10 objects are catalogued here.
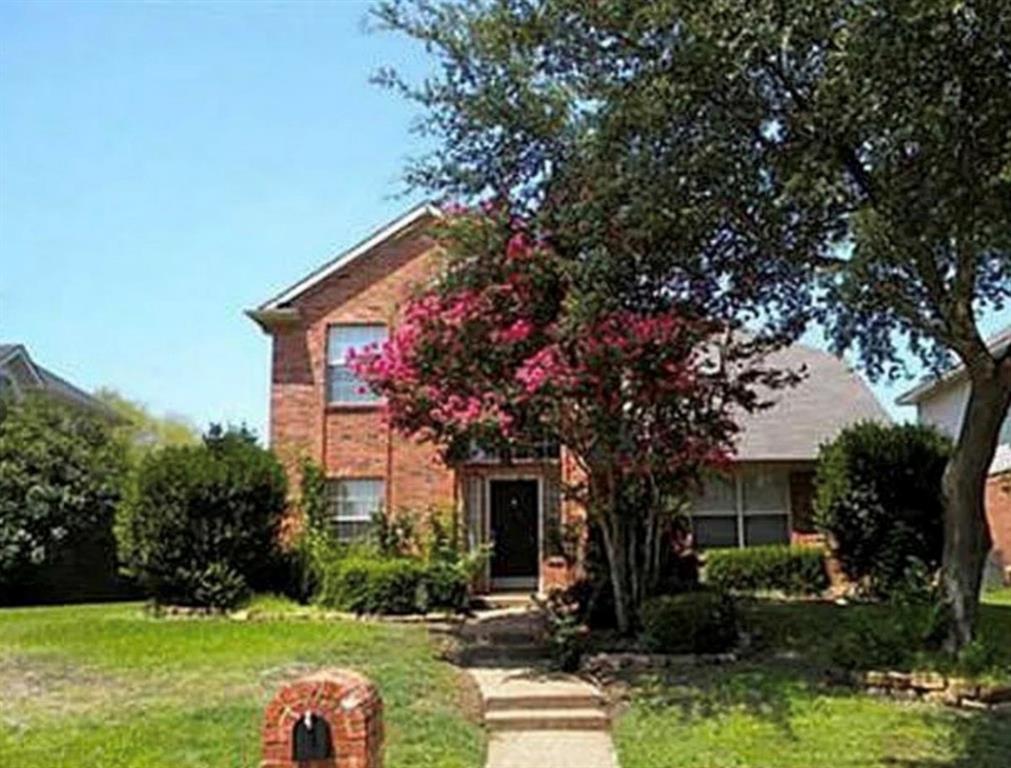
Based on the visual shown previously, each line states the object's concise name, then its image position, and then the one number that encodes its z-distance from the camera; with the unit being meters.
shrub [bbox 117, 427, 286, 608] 20.80
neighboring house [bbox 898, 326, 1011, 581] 28.02
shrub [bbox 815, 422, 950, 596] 20.95
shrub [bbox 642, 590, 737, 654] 14.64
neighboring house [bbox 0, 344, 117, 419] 33.83
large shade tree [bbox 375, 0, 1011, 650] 10.27
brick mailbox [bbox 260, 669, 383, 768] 5.52
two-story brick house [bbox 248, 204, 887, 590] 24.27
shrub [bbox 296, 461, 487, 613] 20.38
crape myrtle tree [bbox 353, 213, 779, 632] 14.71
